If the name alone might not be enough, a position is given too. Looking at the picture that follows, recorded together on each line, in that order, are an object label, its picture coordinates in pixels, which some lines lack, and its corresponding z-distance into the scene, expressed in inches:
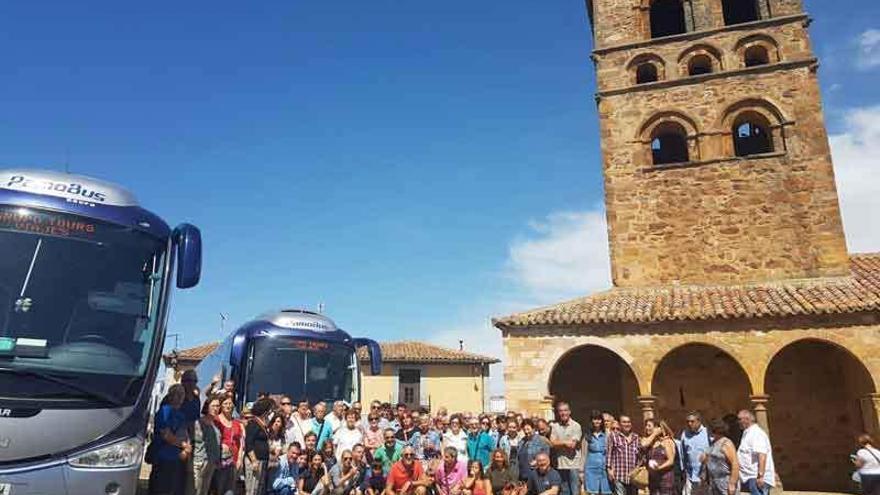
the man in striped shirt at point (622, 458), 313.0
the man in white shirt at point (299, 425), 318.3
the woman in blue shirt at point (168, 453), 207.5
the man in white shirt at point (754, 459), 292.4
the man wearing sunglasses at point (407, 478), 298.0
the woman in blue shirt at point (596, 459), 314.3
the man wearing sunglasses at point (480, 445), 338.0
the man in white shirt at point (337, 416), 340.4
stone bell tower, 590.9
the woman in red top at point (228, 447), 254.7
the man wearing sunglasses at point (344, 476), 304.0
